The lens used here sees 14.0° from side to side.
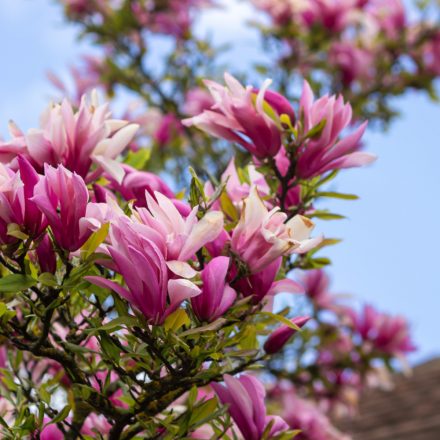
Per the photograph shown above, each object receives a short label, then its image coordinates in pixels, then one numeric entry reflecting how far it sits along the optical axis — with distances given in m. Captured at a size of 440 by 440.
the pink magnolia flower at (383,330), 3.28
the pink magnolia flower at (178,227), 1.52
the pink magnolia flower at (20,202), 1.54
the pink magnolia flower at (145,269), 1.50
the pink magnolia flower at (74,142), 1.66
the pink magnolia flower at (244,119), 1.71
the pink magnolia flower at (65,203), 1.53
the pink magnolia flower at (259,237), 1.55
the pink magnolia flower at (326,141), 1.72
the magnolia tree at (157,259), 1.53
